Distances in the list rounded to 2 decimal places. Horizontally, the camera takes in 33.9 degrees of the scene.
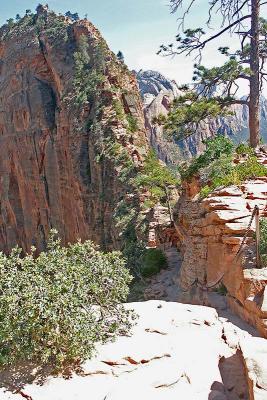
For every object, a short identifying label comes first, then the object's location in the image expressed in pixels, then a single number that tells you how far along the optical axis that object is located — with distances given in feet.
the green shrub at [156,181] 88.07
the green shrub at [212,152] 56.18
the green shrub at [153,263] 65.98
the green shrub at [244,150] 55.67
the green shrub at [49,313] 28.07
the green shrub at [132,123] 122.15
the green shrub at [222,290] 42.68
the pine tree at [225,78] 57.77
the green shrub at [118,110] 121.39
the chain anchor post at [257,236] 37.78
